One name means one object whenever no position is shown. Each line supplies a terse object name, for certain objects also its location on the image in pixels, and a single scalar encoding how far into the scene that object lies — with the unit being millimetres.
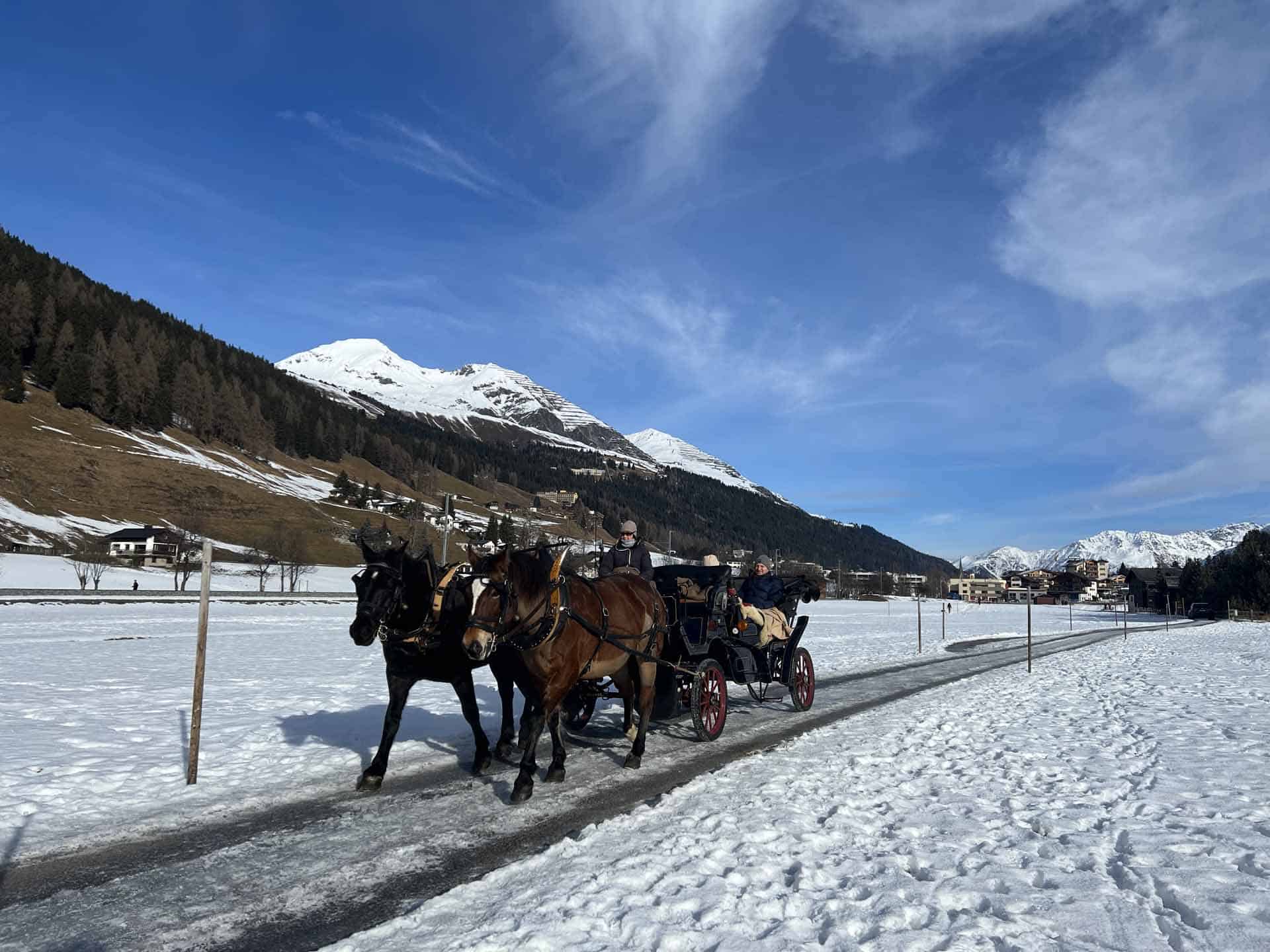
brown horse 6520
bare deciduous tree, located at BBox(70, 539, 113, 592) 50719
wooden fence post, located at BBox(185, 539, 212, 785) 7164
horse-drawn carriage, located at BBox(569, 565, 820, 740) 9648
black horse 6684
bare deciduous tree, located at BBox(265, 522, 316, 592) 62688
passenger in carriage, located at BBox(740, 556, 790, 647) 11281
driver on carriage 10203
